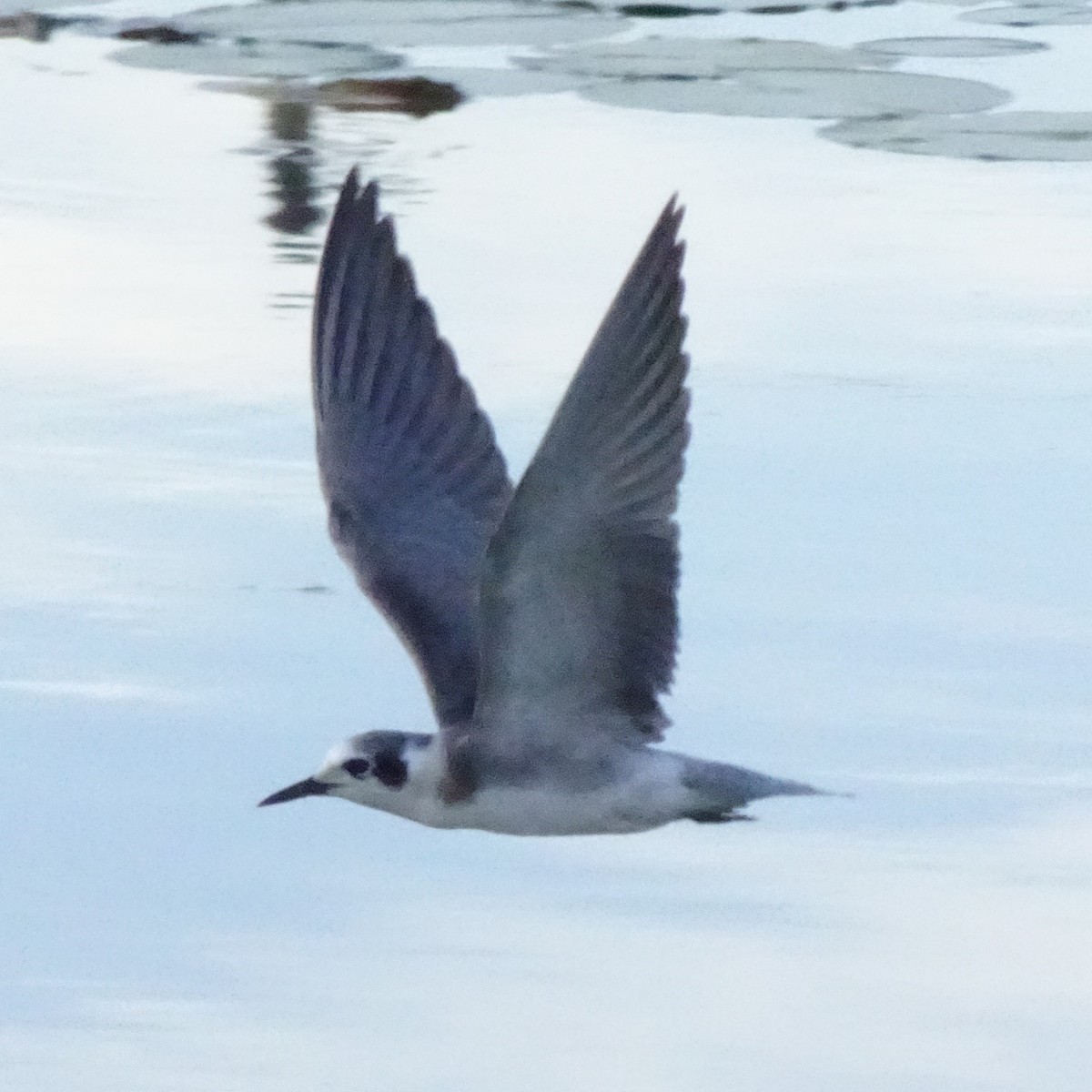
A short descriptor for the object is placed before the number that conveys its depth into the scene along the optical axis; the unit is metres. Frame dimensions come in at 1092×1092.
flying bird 7.82
